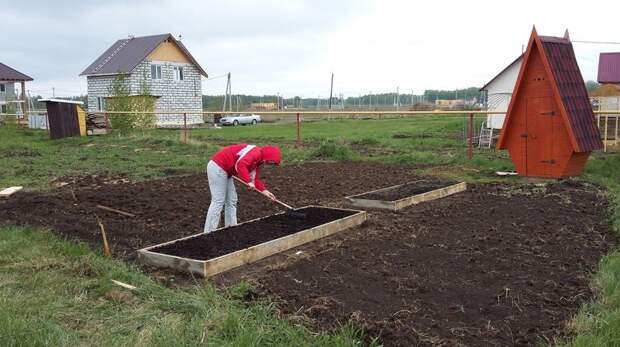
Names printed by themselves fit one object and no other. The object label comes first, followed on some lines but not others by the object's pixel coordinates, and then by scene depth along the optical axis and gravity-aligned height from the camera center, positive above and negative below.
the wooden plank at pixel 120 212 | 7.93 -1.69
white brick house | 41.19 +1.12
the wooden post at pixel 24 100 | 37.84 -0.88
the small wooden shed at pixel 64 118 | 24.19 -1.28
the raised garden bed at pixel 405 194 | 8.62 -1.68
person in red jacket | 6.45 -0.94
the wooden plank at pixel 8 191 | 9.84 -1.80
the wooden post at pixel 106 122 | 24.83 -1.46
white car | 44.28 -2.42
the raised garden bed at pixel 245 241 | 5.40 -1.61
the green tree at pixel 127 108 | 24.78 -0.88
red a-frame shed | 11.10 -0.51
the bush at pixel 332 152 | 15.89 -1.75
